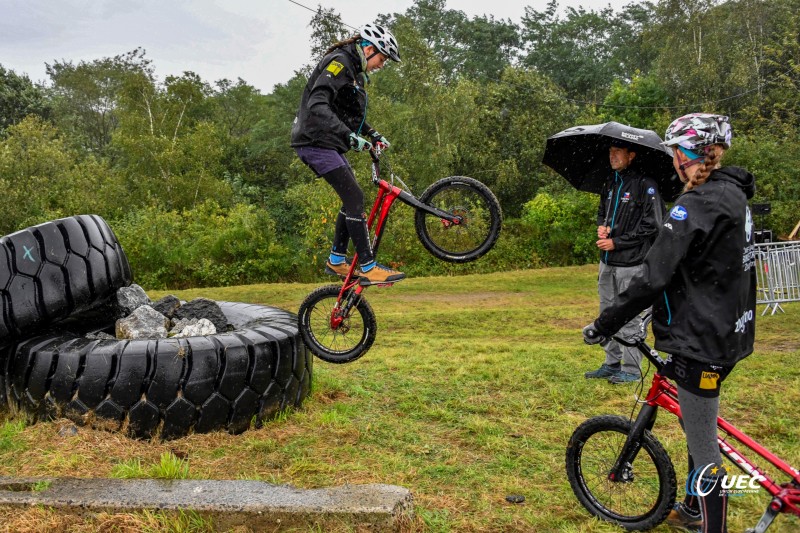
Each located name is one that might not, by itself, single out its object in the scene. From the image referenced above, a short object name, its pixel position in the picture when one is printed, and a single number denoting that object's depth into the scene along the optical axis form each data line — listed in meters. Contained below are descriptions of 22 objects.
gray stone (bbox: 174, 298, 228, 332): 6.50
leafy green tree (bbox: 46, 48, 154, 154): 46.06
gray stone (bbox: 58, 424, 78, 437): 4.90
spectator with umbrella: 6.19
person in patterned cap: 3.11
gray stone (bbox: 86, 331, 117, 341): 5.77
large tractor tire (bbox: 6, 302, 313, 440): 4.95
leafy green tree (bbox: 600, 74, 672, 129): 32.78
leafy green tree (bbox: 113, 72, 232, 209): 31.66
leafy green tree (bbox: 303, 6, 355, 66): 29.39
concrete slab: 3.62
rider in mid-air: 5.14
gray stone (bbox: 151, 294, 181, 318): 6.63
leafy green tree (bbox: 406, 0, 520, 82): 47.72
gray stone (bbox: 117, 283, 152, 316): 6.47
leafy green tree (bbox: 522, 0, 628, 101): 48.06
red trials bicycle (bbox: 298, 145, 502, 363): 5.58
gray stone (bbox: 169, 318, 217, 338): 6.10
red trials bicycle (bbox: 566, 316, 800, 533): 3.32
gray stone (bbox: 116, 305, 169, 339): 5.99
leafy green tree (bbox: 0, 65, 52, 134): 40.03
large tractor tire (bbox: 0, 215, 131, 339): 5.24
